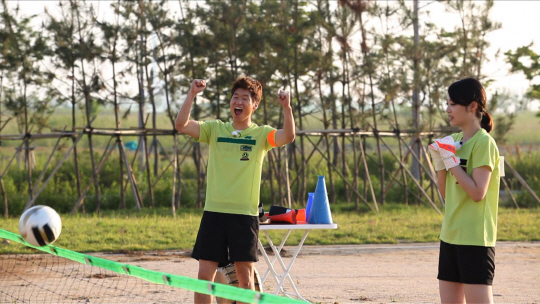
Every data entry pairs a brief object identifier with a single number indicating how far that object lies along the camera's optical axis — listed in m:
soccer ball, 10.58
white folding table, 13.27
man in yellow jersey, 11.21
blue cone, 13.98
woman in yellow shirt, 9.11
